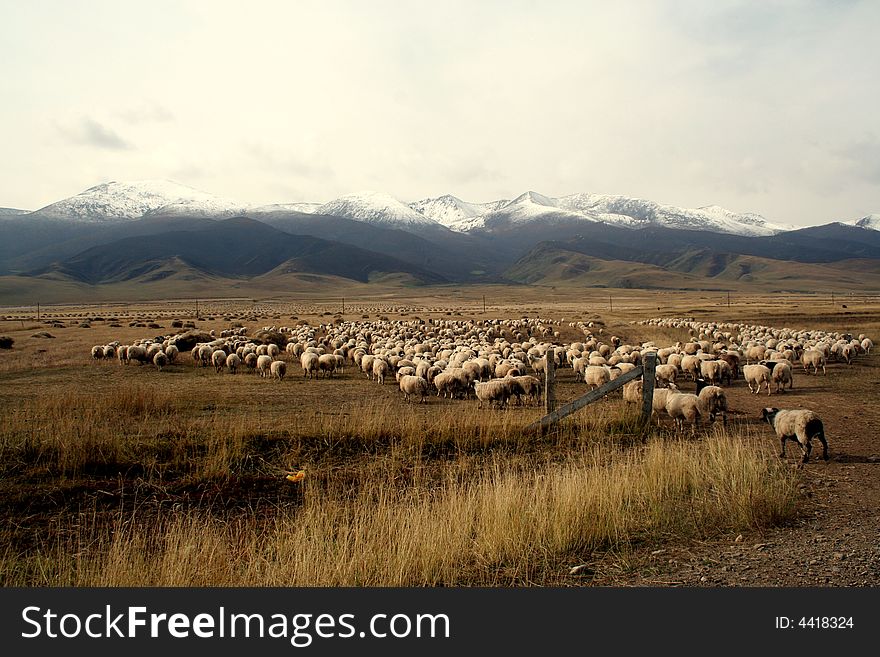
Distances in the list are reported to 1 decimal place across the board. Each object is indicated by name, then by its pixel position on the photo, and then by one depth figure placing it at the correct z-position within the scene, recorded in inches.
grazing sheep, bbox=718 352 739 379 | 901.7
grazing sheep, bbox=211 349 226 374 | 999.1
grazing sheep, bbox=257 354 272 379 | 941.2
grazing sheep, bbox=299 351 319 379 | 922.3
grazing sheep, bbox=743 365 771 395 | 729.6
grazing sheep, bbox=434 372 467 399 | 722.8
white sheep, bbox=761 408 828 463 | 362.9
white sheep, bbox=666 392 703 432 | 468.1
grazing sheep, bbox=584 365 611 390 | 729.0
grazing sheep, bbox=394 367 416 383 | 790.5
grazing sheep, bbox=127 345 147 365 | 1019.9
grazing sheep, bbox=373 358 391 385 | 860.6
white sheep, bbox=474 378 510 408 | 627.8
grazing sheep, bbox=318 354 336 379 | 938.1
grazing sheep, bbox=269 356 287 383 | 887.5
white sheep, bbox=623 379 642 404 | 568.8
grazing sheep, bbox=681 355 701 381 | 847.7
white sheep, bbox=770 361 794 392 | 726.5
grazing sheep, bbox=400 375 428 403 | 701.9
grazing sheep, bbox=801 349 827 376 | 912.3
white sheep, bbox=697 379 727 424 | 499.0
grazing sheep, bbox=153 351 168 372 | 999.0
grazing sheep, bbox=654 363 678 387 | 755.8
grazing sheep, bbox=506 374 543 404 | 637.9
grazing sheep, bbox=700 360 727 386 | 797.2
